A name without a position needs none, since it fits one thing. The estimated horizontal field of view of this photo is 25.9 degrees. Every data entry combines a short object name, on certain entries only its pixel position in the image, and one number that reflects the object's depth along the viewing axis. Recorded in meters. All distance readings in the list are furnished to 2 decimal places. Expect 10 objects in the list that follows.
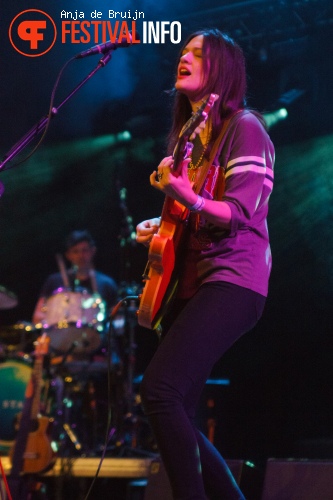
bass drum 7.09
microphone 3.45
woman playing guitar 2.53
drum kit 6.46
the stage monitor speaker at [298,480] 3.49
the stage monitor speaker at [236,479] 3.74
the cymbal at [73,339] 6.59
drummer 7.11
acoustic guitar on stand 5.50
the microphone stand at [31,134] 3.24
